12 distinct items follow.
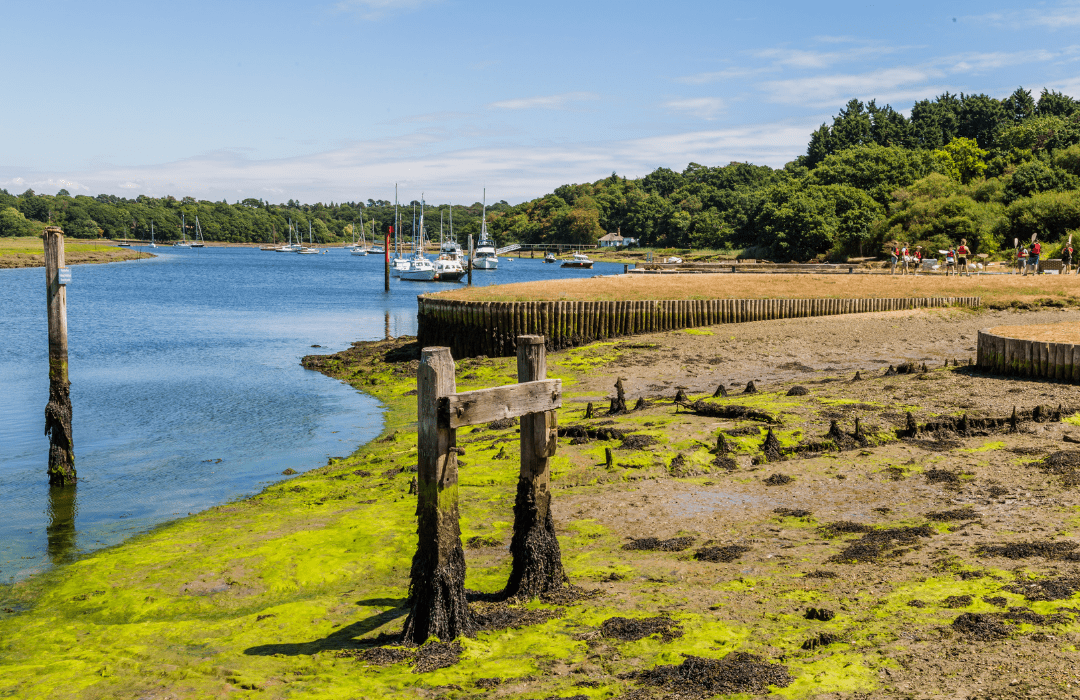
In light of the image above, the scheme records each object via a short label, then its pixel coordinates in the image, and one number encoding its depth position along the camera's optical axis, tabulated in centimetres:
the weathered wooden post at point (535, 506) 933
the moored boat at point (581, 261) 16475
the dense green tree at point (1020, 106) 15062
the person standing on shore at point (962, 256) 4929
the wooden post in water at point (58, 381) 1766
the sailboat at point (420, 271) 10719
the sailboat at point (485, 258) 13838
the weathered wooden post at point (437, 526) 832
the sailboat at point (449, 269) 9968
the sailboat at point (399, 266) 11169
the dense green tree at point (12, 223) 19488
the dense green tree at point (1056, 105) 14325
